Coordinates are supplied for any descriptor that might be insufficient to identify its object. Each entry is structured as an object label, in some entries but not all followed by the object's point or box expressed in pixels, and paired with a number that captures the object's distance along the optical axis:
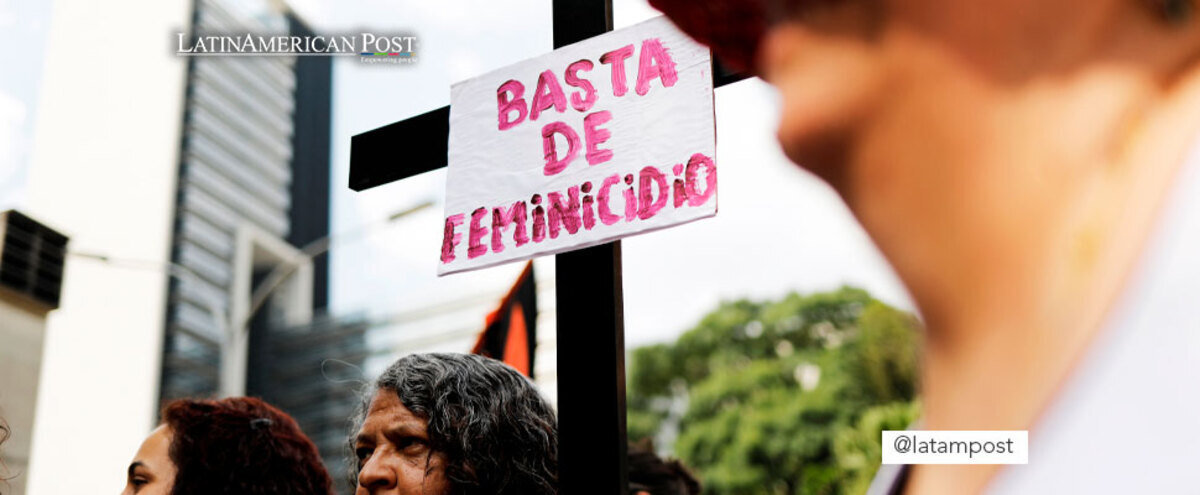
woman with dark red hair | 2.40
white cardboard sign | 1.57
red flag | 3.07
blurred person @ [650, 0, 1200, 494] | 0.72
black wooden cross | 1.45
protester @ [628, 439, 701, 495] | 3.18
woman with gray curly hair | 2.02
